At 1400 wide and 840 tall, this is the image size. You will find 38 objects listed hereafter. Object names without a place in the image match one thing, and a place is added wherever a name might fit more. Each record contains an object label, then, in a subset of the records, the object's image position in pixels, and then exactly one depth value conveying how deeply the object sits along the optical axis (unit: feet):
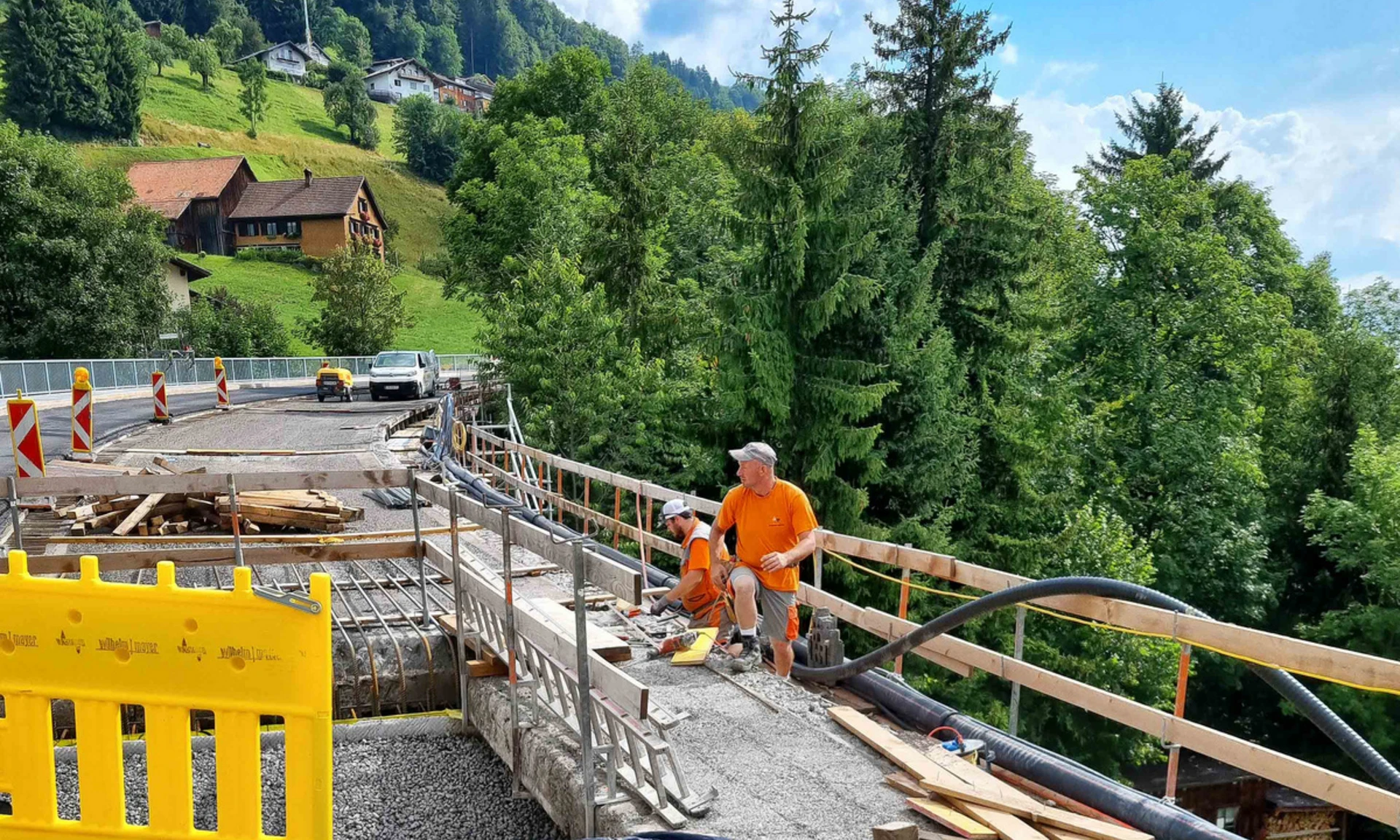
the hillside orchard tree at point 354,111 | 377.91
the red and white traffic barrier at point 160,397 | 76.13
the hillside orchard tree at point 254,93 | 343.05
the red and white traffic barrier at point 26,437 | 36.73
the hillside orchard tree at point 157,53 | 377.91
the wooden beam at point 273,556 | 24.34
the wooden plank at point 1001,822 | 13.67
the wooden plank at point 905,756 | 14.88
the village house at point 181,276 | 172.35
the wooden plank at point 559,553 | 12.55
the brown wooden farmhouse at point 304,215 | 262.26
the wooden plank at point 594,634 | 19.84
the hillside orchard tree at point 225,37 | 447.42
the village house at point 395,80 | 510.58
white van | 108.88
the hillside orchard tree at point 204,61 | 369.09
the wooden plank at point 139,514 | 35.37
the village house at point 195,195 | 259.19
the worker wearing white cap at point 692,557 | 23.32
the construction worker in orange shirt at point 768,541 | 19.99
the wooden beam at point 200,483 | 23.93
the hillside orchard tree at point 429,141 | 370.53
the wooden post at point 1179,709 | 14.17
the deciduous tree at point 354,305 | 171.63
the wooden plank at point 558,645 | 13.26
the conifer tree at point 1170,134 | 131.13
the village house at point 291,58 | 473.67
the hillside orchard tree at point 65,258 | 125.29
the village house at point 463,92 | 548.31
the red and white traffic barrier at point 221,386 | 90.90
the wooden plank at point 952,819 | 13.79
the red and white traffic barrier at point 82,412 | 48.37
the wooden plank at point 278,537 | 31.83
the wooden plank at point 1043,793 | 15.15
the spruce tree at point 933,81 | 72.54
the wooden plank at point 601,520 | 29.14
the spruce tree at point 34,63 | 284.82
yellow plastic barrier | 10.81
